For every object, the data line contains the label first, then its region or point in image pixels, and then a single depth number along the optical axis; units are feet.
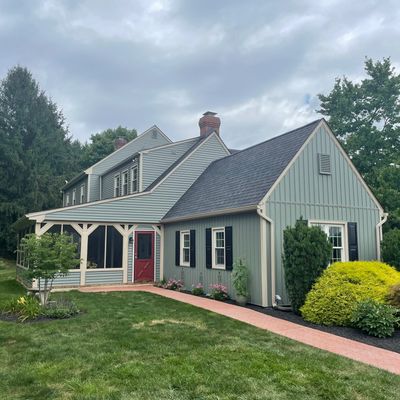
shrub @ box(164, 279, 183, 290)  45.39
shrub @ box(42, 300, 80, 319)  27.58
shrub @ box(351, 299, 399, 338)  22.99
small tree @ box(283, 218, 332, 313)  29.07
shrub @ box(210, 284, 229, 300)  36.65
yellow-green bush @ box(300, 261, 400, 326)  25.90
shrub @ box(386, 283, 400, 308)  25.59
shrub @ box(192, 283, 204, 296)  40.63
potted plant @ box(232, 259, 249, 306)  33.40
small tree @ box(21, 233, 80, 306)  30.44
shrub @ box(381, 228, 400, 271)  35.17
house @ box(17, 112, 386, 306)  34.32
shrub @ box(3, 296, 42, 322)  27.14
